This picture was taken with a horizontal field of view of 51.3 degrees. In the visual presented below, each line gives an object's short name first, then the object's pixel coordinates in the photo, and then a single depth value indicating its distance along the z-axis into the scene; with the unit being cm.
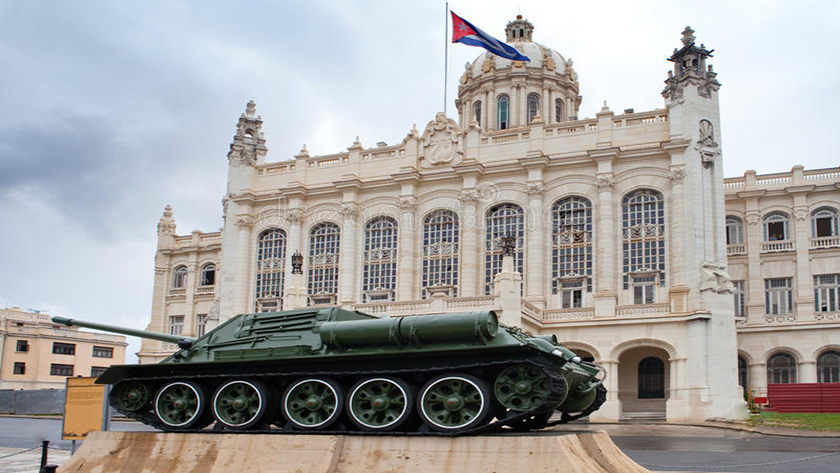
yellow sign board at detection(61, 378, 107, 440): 1745
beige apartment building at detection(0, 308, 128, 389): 7200
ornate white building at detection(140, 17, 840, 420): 3925
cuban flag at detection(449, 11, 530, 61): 4088
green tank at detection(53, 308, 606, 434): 1329
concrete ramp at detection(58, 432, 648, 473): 1233
